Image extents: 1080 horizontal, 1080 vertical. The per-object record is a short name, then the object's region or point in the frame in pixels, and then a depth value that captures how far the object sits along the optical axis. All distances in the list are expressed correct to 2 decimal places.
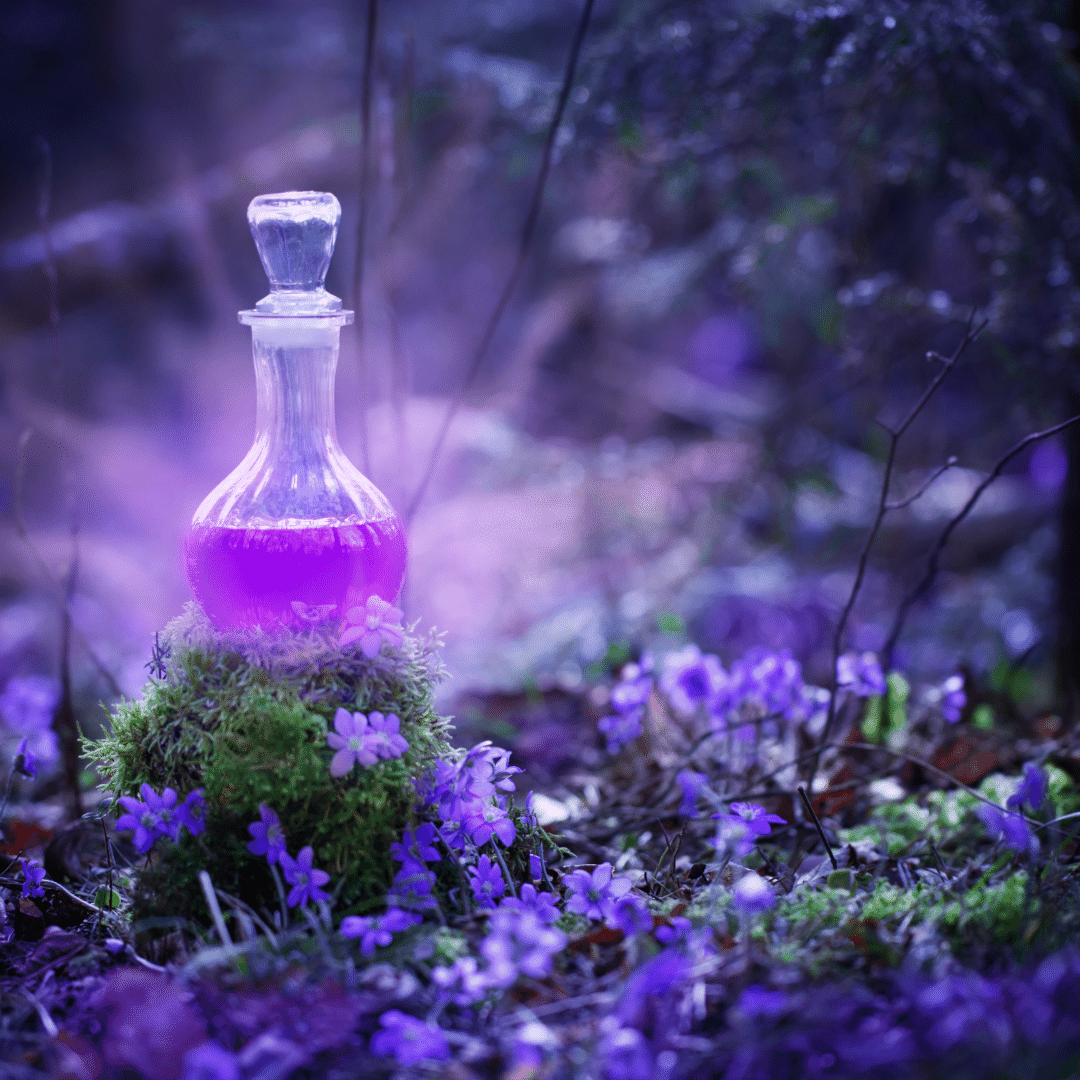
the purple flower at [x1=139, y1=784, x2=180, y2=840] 1.18
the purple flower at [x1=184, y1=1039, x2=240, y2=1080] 1.08
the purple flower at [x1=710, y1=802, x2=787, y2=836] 1.20
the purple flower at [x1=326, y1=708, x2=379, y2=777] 1.17
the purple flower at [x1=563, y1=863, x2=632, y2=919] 1.19
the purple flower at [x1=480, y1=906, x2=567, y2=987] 1.11
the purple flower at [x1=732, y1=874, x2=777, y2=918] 1.13
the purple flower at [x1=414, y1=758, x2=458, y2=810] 1.21
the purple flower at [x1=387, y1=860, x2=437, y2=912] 1.18
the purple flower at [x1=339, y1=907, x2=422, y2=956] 1.15
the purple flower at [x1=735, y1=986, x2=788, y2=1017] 1.10
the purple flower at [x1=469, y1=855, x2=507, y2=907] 1.20
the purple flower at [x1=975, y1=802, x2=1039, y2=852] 1.16
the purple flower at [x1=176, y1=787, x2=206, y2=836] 1.18
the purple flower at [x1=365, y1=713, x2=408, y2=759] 1.19
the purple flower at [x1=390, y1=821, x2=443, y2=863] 1.20
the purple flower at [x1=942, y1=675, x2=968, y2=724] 1.36
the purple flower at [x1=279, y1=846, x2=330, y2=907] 1.17
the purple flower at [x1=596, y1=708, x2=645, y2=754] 1.40
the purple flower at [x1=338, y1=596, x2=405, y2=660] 1.20
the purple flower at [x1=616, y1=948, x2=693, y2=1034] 1.11
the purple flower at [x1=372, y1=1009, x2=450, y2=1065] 1.10
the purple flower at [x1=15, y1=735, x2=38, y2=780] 1.30
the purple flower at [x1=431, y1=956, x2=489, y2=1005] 1.13
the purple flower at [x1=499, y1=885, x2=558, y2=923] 1.19
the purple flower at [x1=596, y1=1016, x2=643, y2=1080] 1.09
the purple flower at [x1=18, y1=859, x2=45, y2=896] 1.22
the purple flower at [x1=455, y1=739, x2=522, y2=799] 1.21
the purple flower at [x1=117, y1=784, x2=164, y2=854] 1.17
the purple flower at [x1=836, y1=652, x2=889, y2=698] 1.36
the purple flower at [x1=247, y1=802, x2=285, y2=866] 1.18
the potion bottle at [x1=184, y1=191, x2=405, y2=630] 1.22
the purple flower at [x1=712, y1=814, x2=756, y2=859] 1.15
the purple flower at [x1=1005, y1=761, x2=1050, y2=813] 1.19
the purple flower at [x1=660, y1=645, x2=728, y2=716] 1.40
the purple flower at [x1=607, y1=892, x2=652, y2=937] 1.15
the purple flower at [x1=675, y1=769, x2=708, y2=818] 1.31
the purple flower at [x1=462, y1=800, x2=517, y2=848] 1.21
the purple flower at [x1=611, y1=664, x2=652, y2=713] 1.39
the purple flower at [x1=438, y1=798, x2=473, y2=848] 1.20
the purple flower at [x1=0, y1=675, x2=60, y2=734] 1.42
